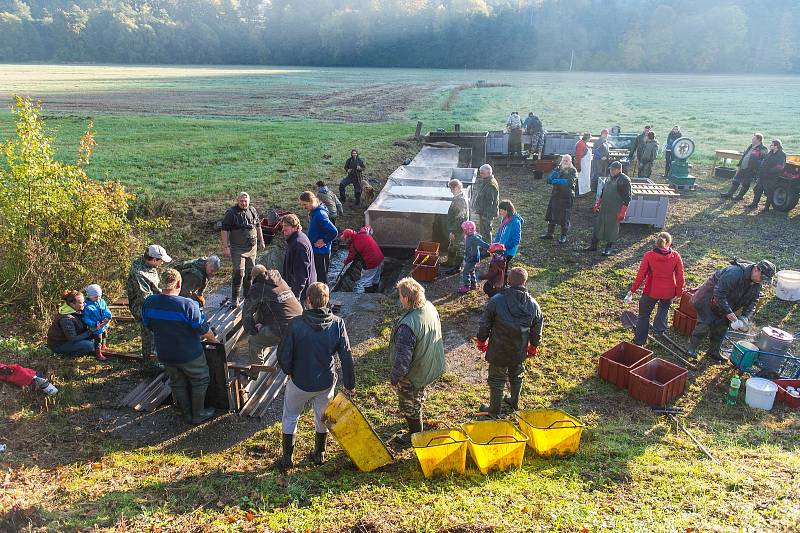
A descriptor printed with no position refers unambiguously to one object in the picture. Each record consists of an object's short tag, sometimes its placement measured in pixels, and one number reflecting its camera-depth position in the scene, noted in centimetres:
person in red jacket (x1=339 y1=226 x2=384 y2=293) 970
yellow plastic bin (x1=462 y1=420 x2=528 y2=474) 520
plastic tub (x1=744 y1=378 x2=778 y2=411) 657
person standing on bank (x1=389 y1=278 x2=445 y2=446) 536
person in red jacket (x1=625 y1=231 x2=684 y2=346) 748
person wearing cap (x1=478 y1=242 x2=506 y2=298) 852
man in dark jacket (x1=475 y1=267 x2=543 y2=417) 590
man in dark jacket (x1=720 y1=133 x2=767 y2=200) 1494
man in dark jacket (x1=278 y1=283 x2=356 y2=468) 510
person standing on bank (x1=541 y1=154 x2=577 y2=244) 1198
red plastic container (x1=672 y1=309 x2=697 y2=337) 845
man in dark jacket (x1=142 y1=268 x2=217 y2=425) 567
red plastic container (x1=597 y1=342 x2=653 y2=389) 709
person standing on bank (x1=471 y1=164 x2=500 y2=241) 1091
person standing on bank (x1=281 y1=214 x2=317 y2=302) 755
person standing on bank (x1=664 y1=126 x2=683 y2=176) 1856
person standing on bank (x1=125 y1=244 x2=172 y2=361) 688
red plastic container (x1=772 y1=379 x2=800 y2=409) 665
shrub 841
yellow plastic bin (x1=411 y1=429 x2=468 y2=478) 511
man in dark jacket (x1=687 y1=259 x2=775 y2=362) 707
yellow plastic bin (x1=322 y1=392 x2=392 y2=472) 543
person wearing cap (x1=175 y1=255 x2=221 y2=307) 757
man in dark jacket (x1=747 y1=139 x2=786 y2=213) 1426
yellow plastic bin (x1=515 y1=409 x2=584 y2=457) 546
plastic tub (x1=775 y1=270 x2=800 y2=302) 938
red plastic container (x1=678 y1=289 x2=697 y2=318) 842
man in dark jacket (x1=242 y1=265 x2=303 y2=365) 638
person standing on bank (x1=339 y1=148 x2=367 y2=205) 1524
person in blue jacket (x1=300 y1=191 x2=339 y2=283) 874
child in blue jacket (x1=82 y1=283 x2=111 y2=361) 724
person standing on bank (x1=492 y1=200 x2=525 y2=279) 900
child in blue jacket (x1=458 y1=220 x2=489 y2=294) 952
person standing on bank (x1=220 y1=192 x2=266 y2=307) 915
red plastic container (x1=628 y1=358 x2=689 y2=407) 665
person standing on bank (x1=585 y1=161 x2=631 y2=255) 1109
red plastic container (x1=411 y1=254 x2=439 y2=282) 1034
